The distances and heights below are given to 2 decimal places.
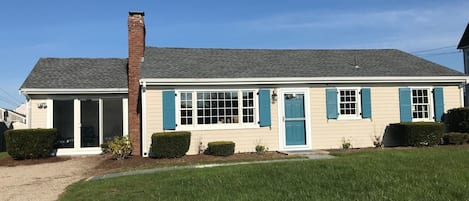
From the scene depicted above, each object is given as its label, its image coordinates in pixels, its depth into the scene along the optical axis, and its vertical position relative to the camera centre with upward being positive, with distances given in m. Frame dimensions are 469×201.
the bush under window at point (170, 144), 13.77 -0.80
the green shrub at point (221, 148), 14.17 -0.97
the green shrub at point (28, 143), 14.95 -0.76
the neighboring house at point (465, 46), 33.46 +5.15
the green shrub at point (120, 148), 14.04 -0.91
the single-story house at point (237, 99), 15.03 +0.65
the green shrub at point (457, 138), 15.12 -0.80
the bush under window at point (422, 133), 15.03 -0.62
